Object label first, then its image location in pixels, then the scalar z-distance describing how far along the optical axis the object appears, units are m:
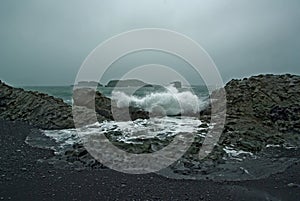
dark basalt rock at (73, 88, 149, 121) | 12.98
